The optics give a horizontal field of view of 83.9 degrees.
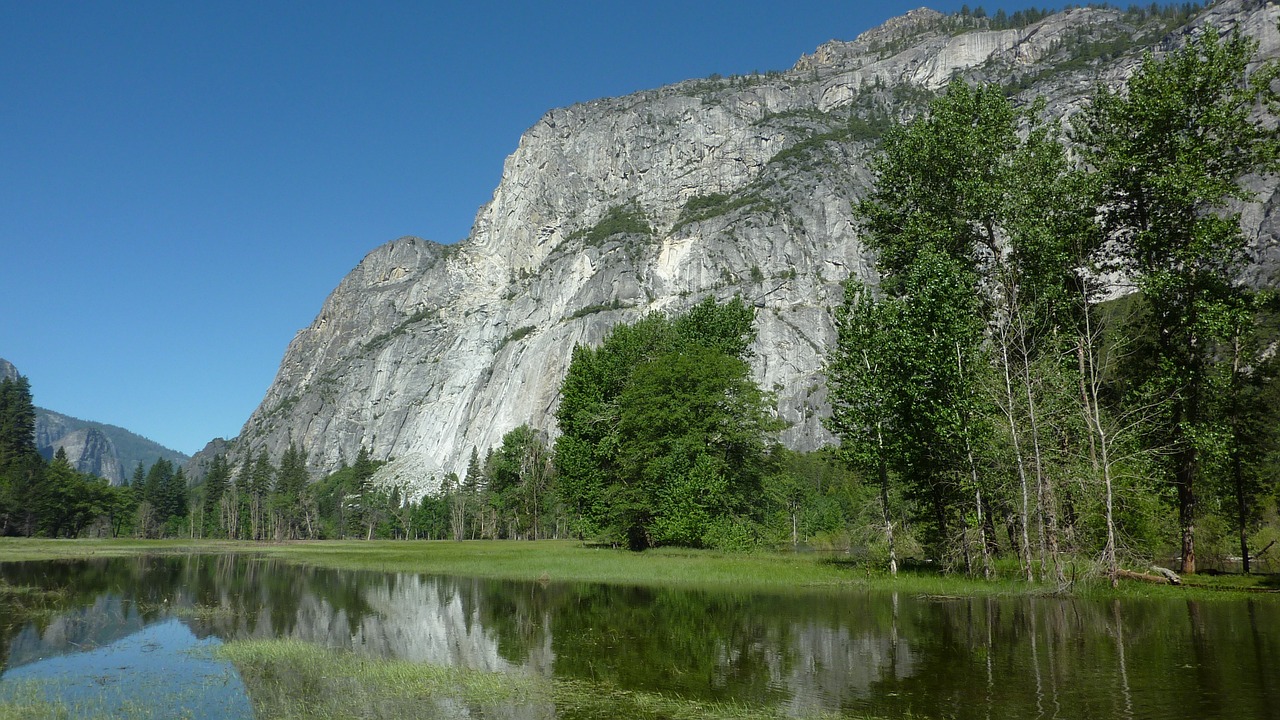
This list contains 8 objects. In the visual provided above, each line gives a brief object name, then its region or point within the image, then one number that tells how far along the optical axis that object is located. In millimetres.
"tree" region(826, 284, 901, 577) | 31031
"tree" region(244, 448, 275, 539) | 134125
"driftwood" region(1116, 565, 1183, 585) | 25469
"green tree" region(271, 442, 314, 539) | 132500
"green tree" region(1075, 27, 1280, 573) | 26281
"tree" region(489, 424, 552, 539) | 98938
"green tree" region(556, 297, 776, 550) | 46969
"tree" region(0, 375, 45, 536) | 96688
